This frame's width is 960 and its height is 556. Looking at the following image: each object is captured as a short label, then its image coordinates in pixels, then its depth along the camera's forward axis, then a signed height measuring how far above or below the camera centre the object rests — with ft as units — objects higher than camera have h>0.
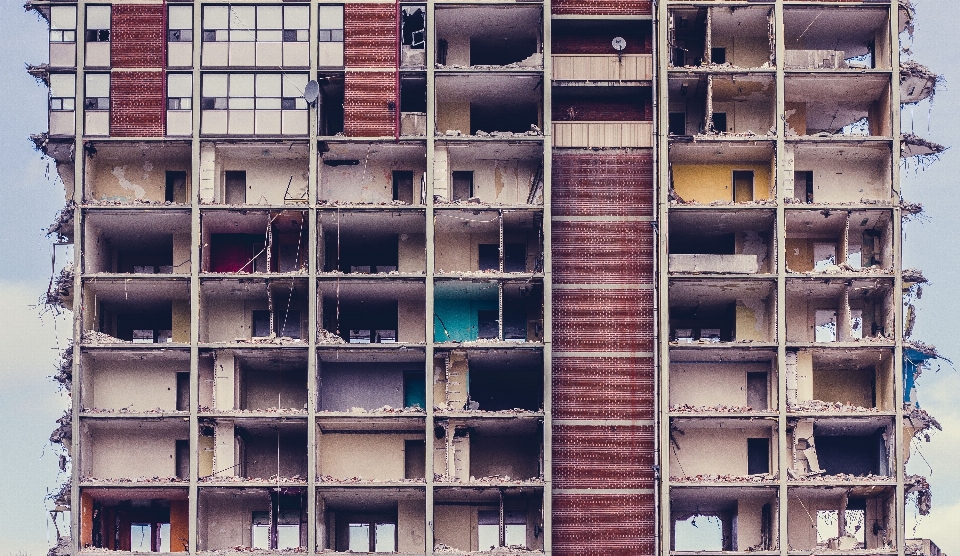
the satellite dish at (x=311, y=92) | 324.39 +33.92
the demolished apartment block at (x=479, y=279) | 320.29 +3.44
